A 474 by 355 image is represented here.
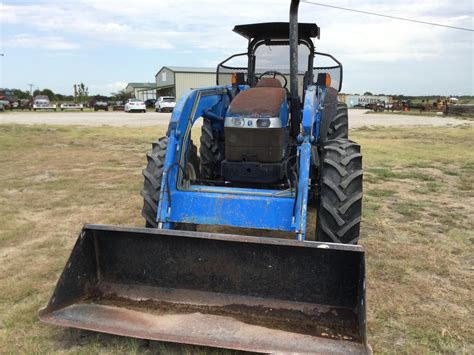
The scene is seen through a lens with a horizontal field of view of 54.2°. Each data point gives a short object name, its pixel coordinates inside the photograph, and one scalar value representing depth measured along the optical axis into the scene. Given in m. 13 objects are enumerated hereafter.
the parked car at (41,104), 41.66
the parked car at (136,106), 37.78
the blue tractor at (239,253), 3.02
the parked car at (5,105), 36.48
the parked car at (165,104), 38.68
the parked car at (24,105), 41.96
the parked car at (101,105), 44.19
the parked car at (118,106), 45.88
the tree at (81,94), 59.55
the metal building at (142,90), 66.81
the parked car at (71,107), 45.13
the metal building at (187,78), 52.59
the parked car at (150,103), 51.33
